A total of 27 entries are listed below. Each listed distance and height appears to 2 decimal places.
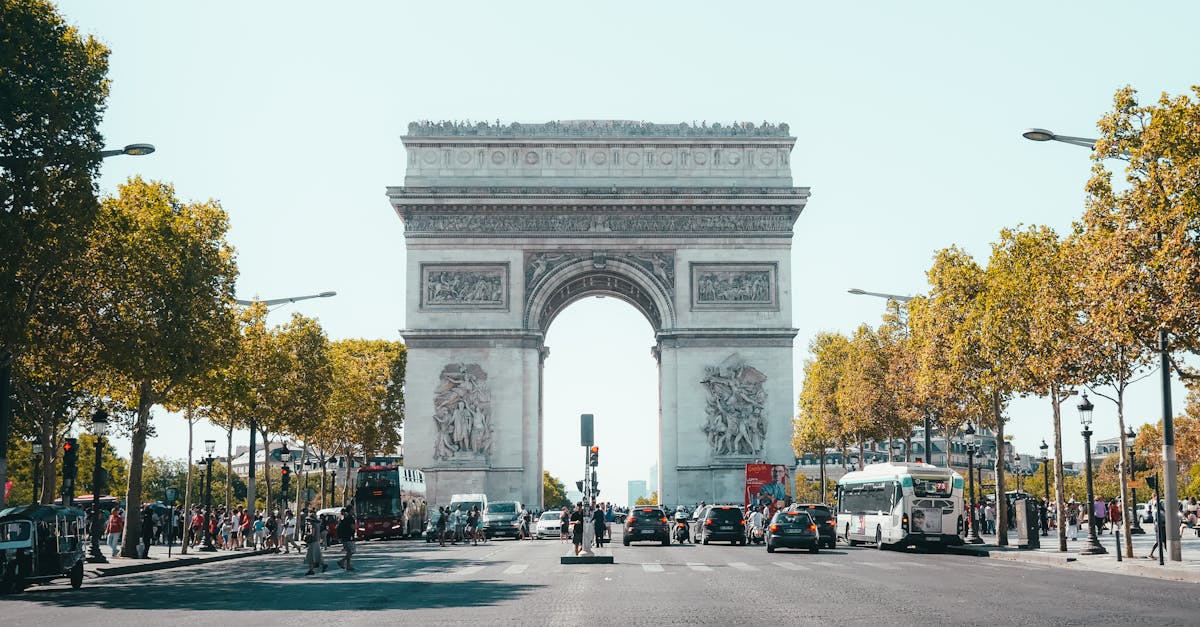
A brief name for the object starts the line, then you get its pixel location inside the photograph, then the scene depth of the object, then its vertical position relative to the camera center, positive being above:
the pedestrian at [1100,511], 53.95 -1.06
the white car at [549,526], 59.34 -1.80
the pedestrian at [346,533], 32.44 -1.18
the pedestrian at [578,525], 34.09 -1.02
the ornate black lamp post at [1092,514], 36.51 -0.76
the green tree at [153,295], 34.59 +5.26
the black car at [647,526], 49.56 -1.51
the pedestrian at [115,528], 47.35 -1.59
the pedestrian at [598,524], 42.28 -1.25
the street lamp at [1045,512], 62.84 -1.23
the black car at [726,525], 50.25 -1.49
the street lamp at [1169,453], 29.61 +0.74
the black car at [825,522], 46.69 -1.30
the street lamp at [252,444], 50.99 +1.64
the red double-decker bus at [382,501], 59.88 -0.71
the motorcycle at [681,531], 52.28 -1.79
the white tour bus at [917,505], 43.22 -0.66
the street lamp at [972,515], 48.01 -1.05
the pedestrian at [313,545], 31.08 -1.39
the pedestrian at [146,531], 41.53 -1.47
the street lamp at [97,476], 38.22 +0.27
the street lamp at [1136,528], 57.22 -1.85
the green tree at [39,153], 27.56 +7.18
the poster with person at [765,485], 60.19 +0.03
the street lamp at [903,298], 50.94 +7.17
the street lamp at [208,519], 50.33 -1.30
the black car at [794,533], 41.09 -1.47
